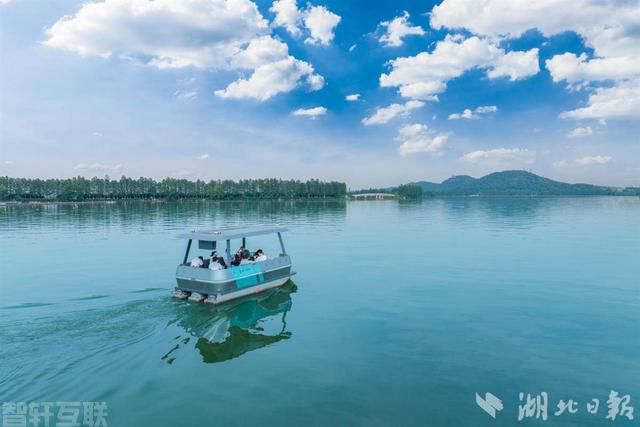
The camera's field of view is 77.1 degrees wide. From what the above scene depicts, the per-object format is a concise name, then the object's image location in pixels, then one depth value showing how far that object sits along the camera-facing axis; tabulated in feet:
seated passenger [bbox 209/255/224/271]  67.46
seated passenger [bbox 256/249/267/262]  78.12
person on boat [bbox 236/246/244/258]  77.03
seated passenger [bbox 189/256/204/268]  69.36
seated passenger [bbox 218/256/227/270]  70.59
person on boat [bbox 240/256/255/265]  75.06
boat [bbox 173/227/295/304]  67.13
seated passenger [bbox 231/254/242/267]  74.71
